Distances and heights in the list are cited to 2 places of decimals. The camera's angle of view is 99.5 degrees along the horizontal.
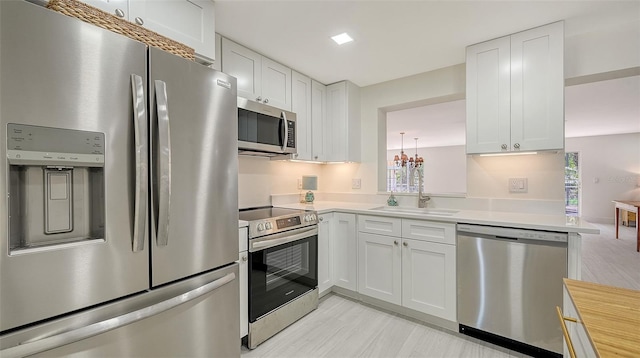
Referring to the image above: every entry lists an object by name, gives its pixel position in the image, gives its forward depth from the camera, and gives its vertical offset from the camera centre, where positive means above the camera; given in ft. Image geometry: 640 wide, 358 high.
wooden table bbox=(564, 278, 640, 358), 1.96 -1.24
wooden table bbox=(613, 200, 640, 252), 15.28 -2.07
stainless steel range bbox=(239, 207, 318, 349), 6.37 -2.40
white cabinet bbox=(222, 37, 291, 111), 7.22 +3.01
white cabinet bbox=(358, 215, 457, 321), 7.13 -2.48
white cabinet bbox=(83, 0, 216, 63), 4.47 +2.94
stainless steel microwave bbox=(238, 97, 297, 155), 7.04 +1.38
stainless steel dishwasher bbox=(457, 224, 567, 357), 5.82 -2.53
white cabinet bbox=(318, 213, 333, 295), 8.50 -2.46
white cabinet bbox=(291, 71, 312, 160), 9.21 +2.34
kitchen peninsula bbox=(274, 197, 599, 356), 5.87 -2.21
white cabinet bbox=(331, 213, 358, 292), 8.82 -2.44
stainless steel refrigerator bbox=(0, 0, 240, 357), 2.74 -0.19
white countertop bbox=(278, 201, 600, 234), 5.74 -1.06
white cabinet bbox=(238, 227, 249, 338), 6.15 -2.33
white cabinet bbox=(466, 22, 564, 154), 6.61 +2.20
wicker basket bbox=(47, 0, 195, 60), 3.41 +2.16
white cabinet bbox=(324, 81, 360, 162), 10.34 +2.12
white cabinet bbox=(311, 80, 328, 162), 9.98 +2.14
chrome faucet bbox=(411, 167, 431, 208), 9.40 -0.71
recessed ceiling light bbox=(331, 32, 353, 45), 7.02 +3.68
